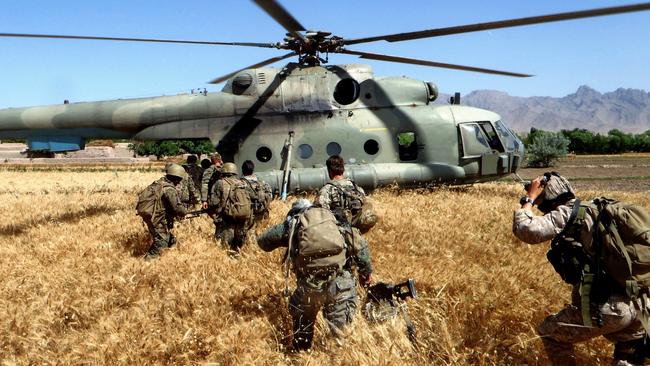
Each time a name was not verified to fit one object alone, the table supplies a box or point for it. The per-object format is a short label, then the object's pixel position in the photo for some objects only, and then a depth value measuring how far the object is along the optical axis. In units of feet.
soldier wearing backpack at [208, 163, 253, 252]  22.72
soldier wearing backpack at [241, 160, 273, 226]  24.42
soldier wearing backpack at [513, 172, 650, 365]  9.84
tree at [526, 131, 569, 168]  115.65
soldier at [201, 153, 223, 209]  34.50
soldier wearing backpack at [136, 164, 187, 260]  22.82
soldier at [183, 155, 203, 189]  37.58
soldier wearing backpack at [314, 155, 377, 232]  15.62
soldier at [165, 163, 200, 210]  34.19
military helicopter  36.94
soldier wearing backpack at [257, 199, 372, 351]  12.30
